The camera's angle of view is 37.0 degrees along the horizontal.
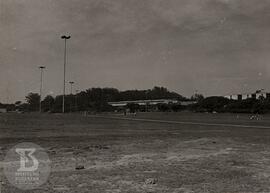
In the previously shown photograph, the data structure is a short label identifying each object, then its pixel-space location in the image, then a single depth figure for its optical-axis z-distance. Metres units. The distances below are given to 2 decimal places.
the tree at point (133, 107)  169.57
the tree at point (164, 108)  184.50
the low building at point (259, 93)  181.93
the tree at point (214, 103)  164.32
